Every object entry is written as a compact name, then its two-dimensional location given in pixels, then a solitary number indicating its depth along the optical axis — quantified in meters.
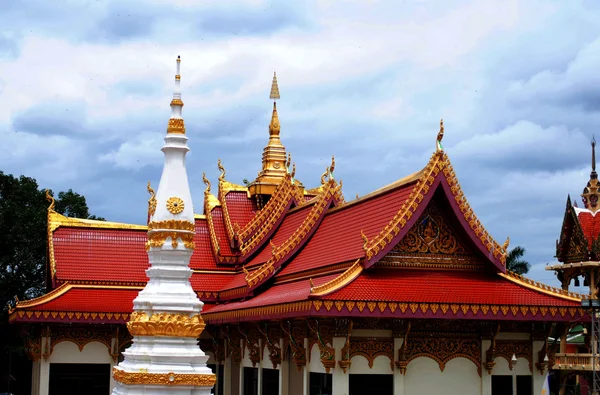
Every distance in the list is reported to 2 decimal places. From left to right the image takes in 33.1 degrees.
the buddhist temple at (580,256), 35.69
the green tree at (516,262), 48.97
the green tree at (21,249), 39.44
